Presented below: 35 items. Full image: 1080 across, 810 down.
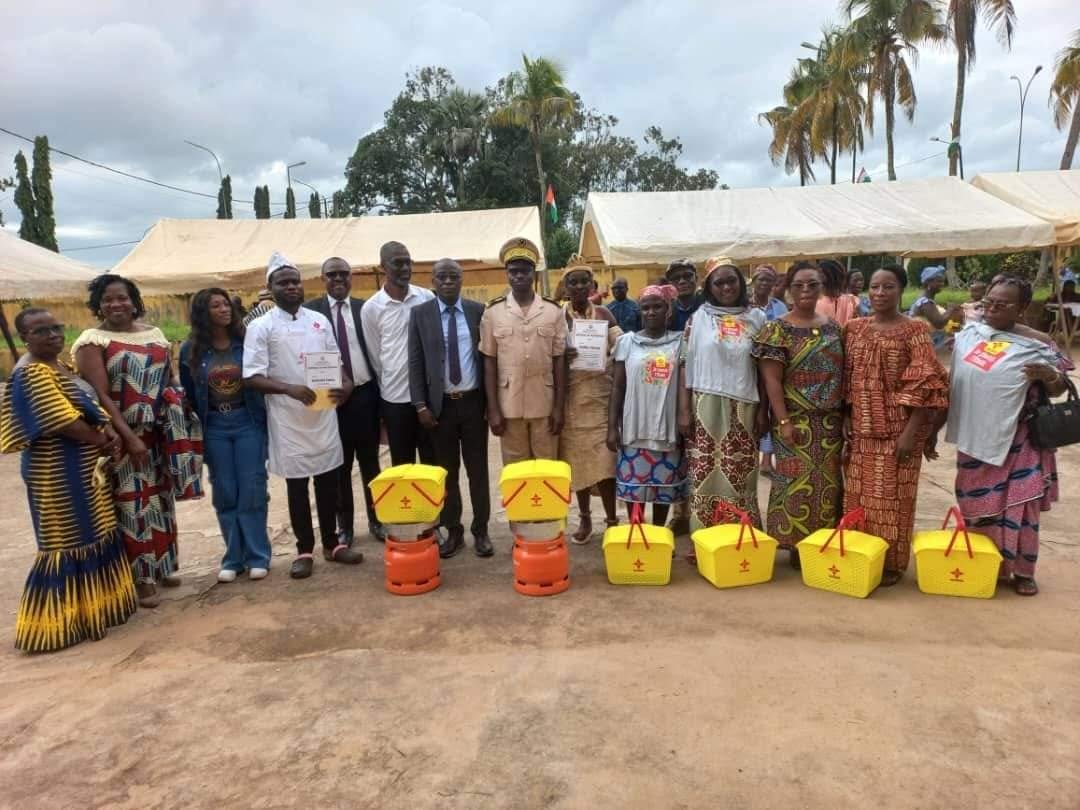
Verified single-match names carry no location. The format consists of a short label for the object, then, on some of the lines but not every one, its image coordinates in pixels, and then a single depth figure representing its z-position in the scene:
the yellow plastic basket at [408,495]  3.41
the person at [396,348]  3.97
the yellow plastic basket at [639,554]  3.47
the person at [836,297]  5.92
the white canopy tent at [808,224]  10.69
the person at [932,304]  6.44
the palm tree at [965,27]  17.98
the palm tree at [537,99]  21.12
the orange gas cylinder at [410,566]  3.53
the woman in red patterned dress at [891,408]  3.21
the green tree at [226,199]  29.17
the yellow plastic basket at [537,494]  3.37
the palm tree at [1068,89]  18.25
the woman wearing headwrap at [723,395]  3.55
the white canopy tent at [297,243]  12.52
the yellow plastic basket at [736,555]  3.41
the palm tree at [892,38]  19.36
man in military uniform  3.81
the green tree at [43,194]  24.78
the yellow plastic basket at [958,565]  3.20
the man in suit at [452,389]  3.85
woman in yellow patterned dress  2.95
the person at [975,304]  5.44
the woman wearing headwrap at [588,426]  4.06
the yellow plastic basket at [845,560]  3.23
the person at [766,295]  5.58
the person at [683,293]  4.66
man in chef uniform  3.62
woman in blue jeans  3.61
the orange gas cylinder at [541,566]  3.45
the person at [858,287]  7.62
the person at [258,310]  4.27
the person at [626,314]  5.76
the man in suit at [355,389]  4.10
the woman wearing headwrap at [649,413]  3.77
